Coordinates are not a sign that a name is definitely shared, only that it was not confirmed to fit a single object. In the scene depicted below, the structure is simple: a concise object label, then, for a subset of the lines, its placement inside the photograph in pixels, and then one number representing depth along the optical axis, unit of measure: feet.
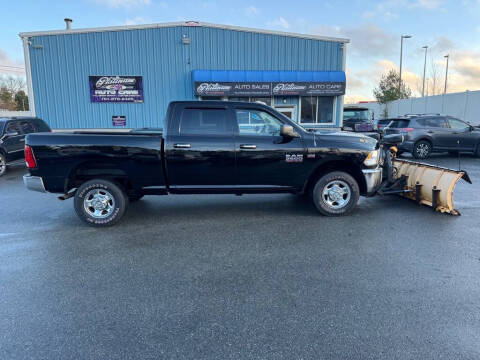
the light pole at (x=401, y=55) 119.10
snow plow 18.54
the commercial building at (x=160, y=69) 55.62
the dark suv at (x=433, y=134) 41.47
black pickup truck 16.30
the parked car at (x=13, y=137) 32.53
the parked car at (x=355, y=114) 77.36
